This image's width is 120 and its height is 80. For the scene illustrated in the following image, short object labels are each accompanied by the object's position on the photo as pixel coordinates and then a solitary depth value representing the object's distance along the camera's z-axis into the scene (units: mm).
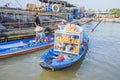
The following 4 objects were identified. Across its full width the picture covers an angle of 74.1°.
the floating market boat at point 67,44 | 5652
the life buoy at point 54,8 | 15413
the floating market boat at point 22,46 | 6169
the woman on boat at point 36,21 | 9996
